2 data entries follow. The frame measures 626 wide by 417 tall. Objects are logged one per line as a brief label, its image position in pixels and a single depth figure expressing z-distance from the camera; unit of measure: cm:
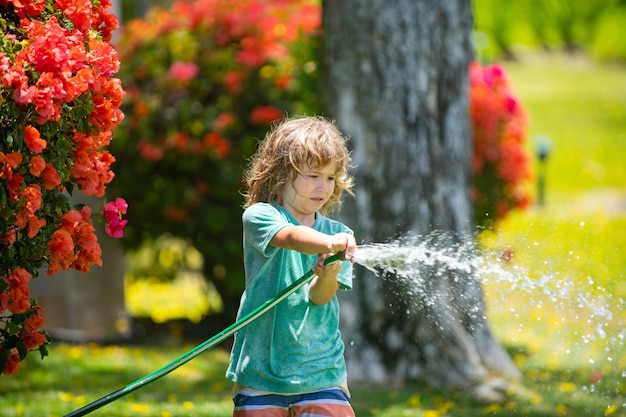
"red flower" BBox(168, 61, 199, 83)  1391
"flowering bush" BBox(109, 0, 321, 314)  1344
